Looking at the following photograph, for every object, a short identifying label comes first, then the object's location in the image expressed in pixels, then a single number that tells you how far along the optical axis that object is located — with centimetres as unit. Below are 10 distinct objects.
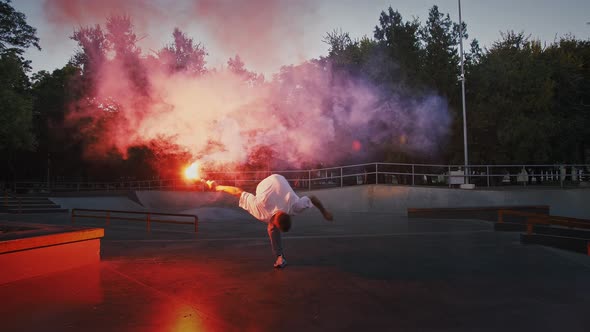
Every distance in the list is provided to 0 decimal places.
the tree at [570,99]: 2489
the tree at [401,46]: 2509
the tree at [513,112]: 2403
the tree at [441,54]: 2652
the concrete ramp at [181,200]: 2603
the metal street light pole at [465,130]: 2212
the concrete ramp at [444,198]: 1980
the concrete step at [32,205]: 2570
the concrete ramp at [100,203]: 2864
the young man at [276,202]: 745
